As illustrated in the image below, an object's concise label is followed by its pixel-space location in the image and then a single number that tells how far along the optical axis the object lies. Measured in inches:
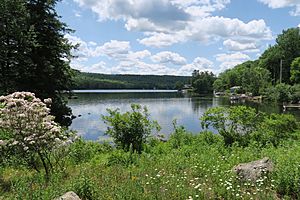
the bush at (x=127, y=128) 446.6
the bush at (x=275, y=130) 461.4
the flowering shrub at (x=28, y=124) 273.4
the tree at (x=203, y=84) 5270.7
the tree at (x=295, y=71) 3050.0
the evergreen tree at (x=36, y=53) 741.3
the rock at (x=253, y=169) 258.5
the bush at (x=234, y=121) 471.5
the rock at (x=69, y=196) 199.3
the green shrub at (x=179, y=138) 452.9
